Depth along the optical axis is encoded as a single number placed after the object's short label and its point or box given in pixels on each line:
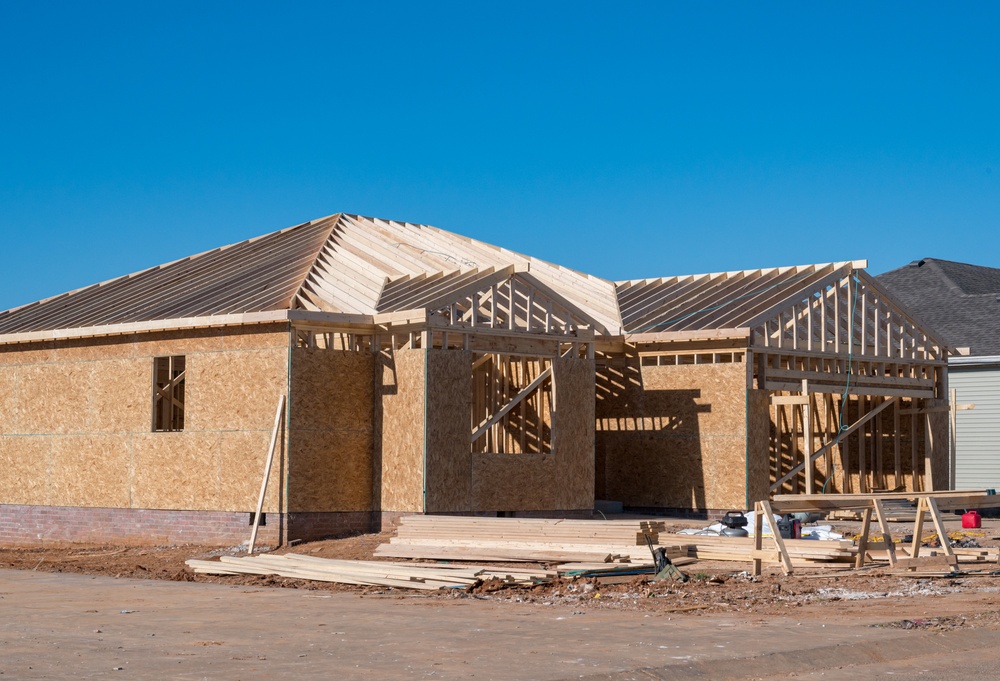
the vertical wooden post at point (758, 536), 14.29
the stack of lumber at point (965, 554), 15.26
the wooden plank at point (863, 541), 14.49
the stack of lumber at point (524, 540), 15.16
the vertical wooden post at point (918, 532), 14.45
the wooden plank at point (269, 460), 18.03
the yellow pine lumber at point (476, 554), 15.09
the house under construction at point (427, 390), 18.80
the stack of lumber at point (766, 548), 14.80
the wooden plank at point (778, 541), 13.96
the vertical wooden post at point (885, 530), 14.12
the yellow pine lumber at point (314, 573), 14.09
